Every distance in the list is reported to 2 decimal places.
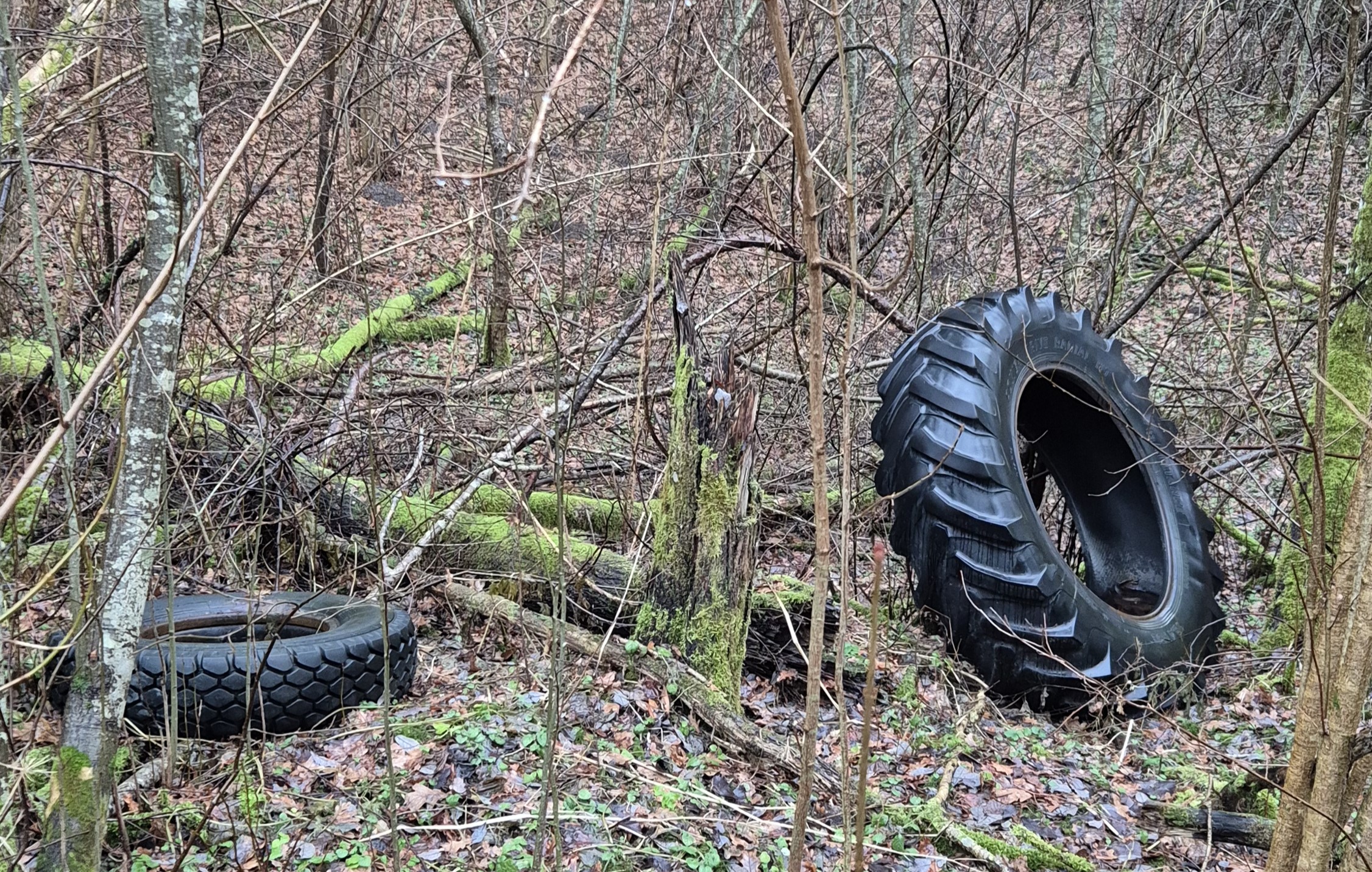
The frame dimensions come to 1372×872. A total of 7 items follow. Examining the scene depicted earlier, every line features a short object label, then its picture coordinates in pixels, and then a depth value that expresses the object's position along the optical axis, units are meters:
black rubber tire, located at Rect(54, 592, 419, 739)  3.23
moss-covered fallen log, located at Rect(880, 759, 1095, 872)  3.09
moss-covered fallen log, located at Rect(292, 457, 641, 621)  4.41
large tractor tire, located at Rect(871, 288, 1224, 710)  4.38
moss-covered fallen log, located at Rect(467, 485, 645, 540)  5.25
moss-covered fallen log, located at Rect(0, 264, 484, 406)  5.20
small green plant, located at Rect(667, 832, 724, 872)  2.87
